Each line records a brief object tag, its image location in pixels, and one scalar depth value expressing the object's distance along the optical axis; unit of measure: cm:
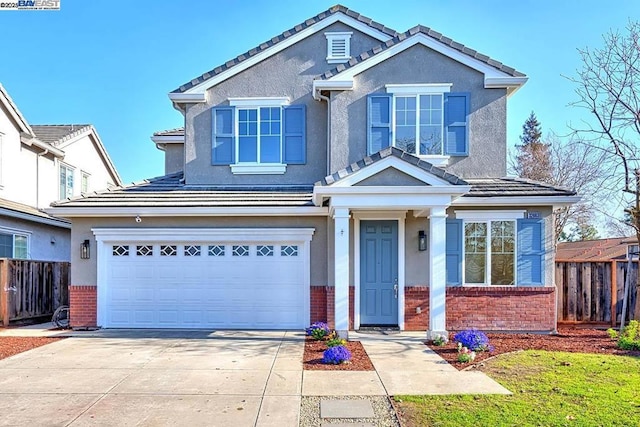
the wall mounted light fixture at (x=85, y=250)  1130
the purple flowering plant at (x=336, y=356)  767
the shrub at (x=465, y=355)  782
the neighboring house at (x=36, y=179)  1469
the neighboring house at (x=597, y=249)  2698
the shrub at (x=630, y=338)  885
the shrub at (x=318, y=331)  965
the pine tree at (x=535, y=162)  2823
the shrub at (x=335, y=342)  873
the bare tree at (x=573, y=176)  2467
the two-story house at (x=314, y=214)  1080
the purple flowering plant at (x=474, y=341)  855
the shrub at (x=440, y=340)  921
